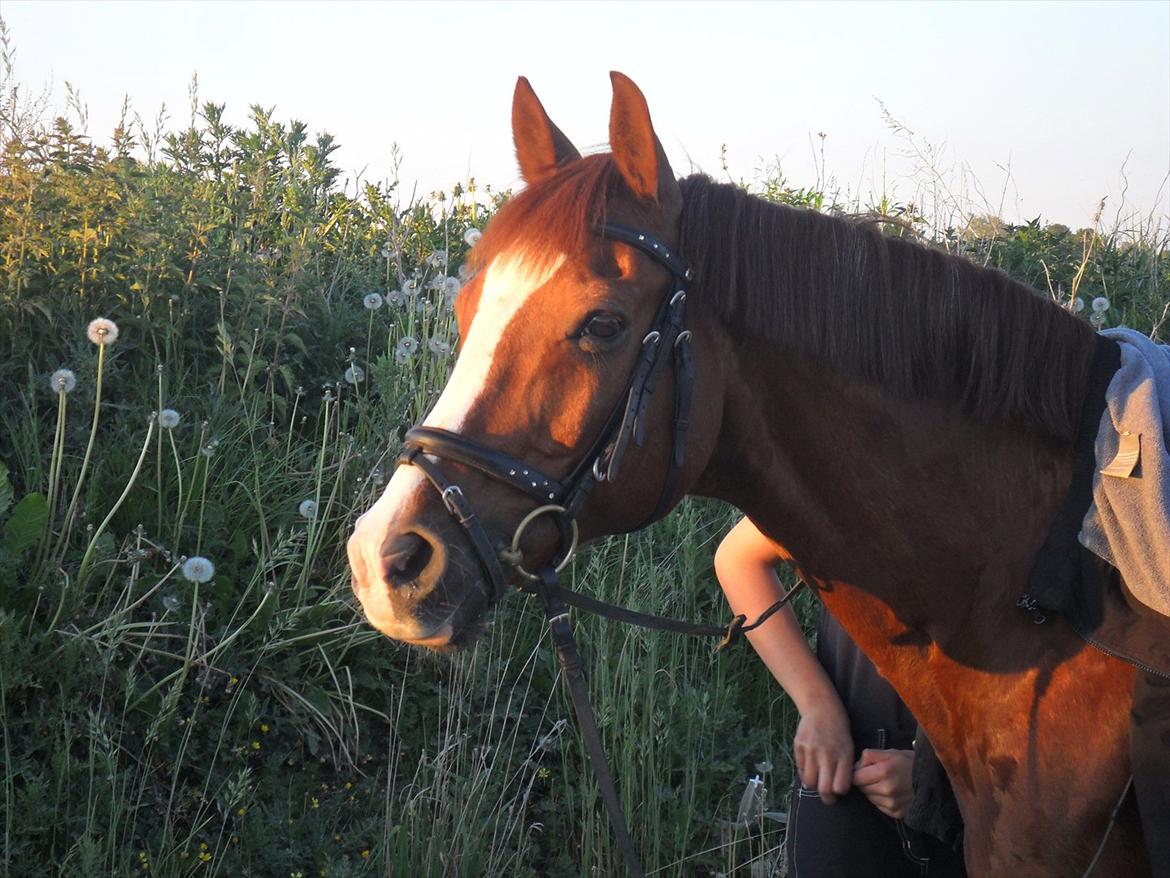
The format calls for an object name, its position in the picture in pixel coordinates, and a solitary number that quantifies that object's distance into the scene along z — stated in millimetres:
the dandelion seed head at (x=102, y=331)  3416
